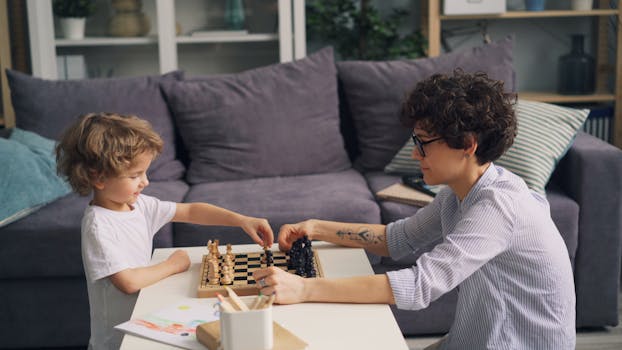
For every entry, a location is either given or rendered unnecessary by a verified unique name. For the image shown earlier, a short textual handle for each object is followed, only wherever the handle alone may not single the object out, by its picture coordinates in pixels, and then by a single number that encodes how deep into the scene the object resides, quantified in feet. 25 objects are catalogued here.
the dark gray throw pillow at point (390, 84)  10.08
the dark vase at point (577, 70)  12.45
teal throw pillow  8.32
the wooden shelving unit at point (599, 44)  12.07
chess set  4.99
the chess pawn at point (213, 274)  5.11
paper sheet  4.33
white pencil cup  3.93
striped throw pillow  8.74
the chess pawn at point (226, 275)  5.07
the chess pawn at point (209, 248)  5.56
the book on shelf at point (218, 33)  12.44
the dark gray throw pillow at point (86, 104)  9.81
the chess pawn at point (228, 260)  5.27
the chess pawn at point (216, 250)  5.56
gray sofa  8.34
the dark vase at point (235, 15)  12.55
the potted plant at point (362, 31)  12.53
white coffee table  4.29
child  5.34
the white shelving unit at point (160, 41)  11.98
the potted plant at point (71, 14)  12.13
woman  4.68
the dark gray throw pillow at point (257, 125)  9.89
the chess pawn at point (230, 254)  5.47
